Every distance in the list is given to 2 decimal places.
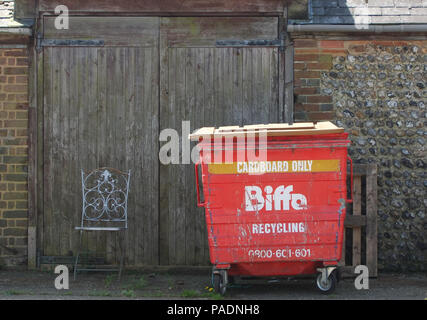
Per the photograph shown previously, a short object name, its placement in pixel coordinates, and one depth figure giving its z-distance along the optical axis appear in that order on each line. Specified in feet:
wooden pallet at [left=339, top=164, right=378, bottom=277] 44.62
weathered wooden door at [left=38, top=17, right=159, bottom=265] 48.34
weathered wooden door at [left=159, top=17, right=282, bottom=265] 48.39
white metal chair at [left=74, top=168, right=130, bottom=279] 48.01
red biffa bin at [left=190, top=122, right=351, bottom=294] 38.40
